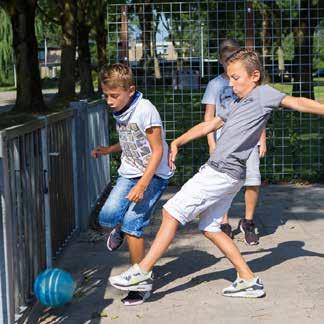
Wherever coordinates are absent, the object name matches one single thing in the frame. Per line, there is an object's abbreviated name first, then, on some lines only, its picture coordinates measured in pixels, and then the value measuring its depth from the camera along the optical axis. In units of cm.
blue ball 599
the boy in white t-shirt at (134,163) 653
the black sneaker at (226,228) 897
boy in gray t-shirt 643
